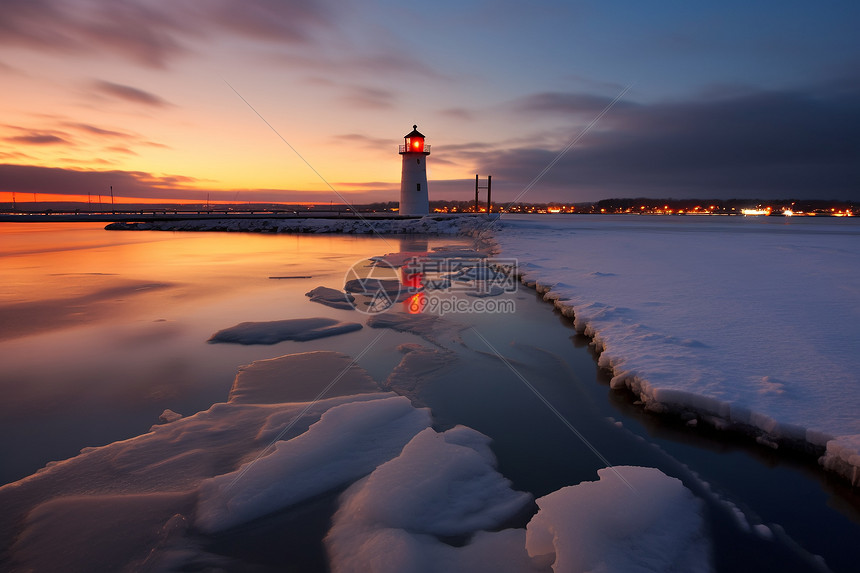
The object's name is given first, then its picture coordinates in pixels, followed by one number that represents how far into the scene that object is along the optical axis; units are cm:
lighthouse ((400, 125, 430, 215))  3794
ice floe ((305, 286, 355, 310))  840
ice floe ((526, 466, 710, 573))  208
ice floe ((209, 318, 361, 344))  602
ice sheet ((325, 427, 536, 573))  217
